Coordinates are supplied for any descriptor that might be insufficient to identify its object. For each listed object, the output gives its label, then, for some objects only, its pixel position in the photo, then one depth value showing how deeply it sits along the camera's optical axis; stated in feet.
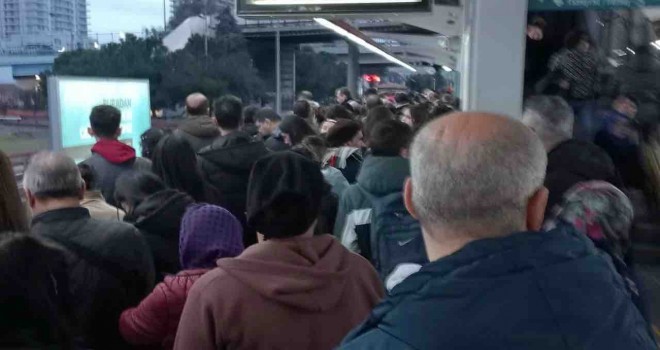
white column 14.15
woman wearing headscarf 8.34
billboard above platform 13.30
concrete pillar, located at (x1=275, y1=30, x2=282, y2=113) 60.34
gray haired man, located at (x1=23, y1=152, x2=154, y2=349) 9.04
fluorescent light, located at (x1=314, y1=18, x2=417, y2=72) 24.95
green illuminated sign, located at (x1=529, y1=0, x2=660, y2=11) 12.96
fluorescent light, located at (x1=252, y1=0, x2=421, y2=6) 13.33
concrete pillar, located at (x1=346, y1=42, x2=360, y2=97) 102.99
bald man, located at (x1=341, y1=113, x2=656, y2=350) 4.36
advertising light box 20.92
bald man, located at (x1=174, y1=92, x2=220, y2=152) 17.71
